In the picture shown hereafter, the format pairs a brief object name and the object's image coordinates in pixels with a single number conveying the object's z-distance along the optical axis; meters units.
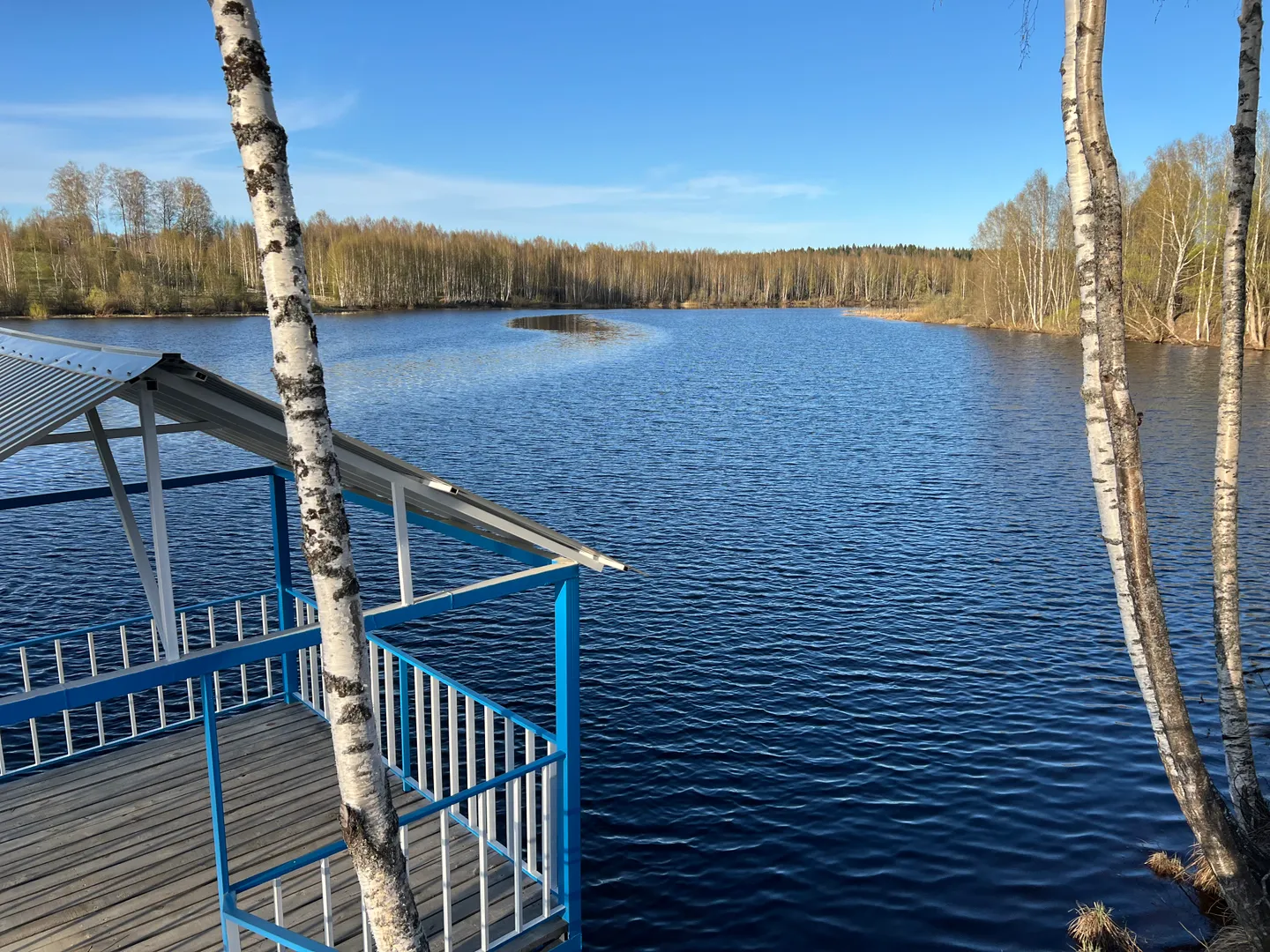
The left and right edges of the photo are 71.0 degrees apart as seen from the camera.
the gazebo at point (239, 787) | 4.91
